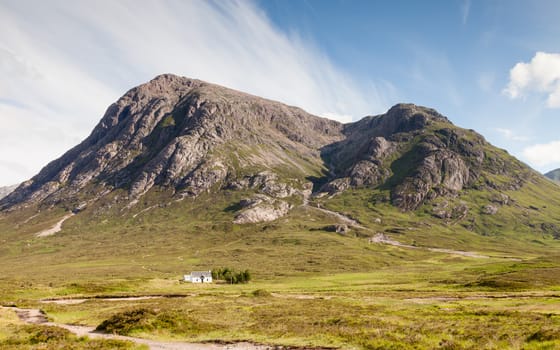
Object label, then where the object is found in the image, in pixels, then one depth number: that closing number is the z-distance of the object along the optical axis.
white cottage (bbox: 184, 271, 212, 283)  144.95
